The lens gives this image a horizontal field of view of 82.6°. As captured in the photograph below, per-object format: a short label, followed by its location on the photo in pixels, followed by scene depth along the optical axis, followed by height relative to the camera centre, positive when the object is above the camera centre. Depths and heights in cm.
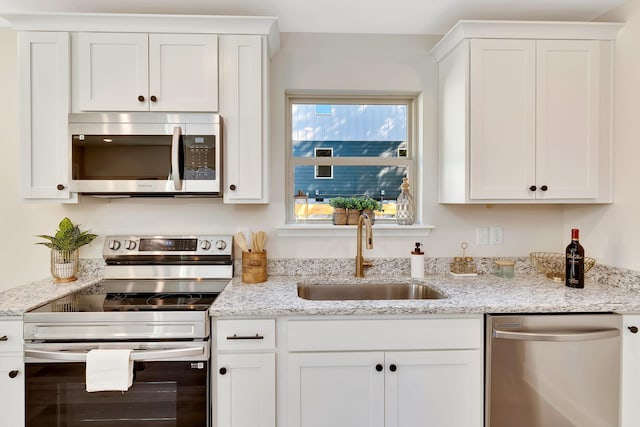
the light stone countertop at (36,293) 157 -41
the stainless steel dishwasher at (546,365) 158 -67
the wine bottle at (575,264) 189 -27
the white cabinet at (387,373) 160 -71
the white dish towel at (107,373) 147 -65
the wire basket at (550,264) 214 -31
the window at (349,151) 240 +41
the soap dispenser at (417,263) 213 -30
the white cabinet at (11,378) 153 -71
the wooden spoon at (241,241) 206 -17
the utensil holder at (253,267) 203 -31
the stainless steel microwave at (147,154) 188 +30
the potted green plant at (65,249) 205 -22
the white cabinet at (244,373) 157 -70
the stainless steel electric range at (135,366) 151 -65
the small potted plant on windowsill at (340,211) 229 +1
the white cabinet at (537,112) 193 +54
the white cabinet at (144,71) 190 +73
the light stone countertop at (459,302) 159 -41
